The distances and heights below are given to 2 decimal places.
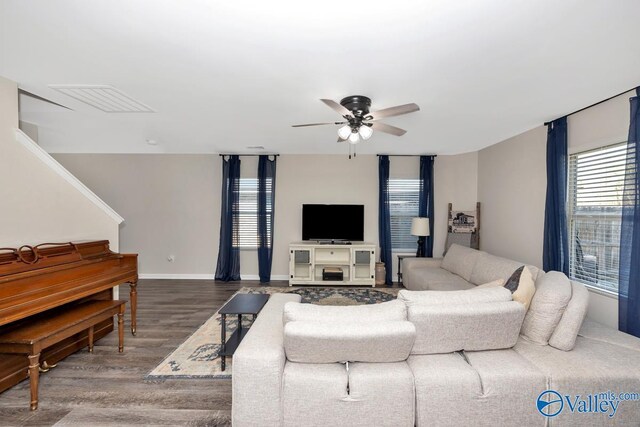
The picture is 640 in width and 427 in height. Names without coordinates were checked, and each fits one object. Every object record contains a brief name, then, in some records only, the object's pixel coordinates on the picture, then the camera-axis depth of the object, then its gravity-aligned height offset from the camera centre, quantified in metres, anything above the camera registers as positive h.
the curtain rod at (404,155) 5.60 +1.24
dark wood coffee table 2.48 -0.92
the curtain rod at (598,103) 2.62 +1.23
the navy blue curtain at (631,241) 2.46 -0.21
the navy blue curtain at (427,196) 5.52 +0.40
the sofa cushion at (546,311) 1.97 -0.68
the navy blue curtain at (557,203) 3.28 +0.18
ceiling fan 2.59 +0.94
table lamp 5.20 -0.22
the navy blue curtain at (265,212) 5.55 +0.02
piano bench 1.99 -0.95
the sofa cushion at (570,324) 1.89 -0.75
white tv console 5.24 -0.96
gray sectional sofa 1.54 -0.92
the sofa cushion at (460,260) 4.05 -0.70
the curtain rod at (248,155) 5.65 +1.20
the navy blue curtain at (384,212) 5.51 +0.06
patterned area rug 2.45 -1.42
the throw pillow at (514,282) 2.33 -0.57
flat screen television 5.54 -0.17
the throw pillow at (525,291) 2.11 -0.58
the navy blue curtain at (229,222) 5.57 -0.19
